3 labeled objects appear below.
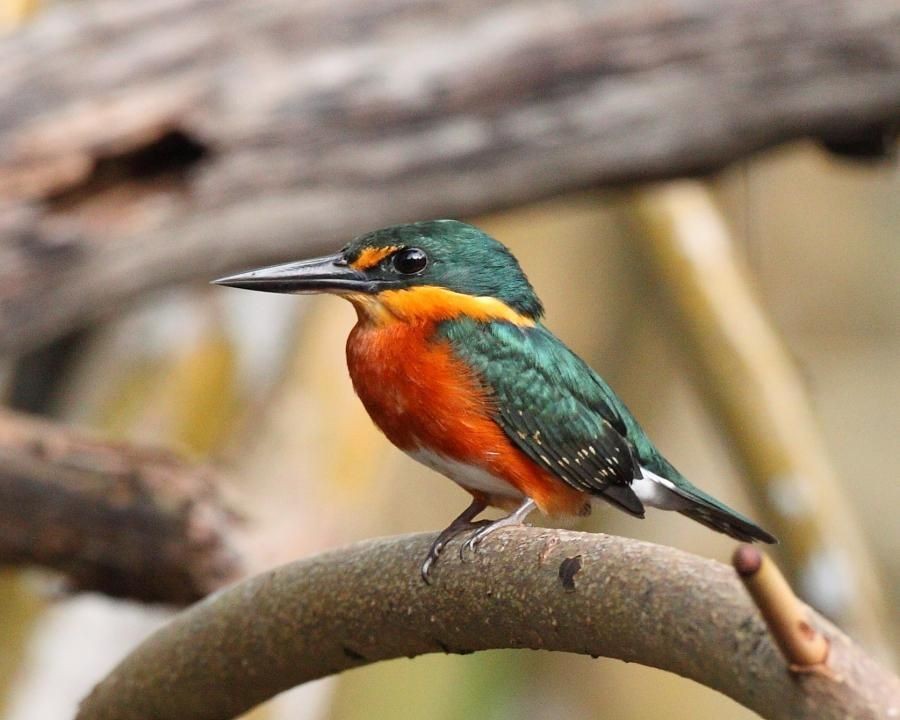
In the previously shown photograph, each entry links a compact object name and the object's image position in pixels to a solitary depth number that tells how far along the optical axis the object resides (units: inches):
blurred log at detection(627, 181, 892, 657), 324.8
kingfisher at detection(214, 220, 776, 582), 211.6
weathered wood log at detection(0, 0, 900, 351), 304.7
